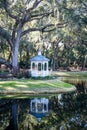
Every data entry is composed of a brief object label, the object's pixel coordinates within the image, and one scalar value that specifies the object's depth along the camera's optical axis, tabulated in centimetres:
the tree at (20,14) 4000
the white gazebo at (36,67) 4058
